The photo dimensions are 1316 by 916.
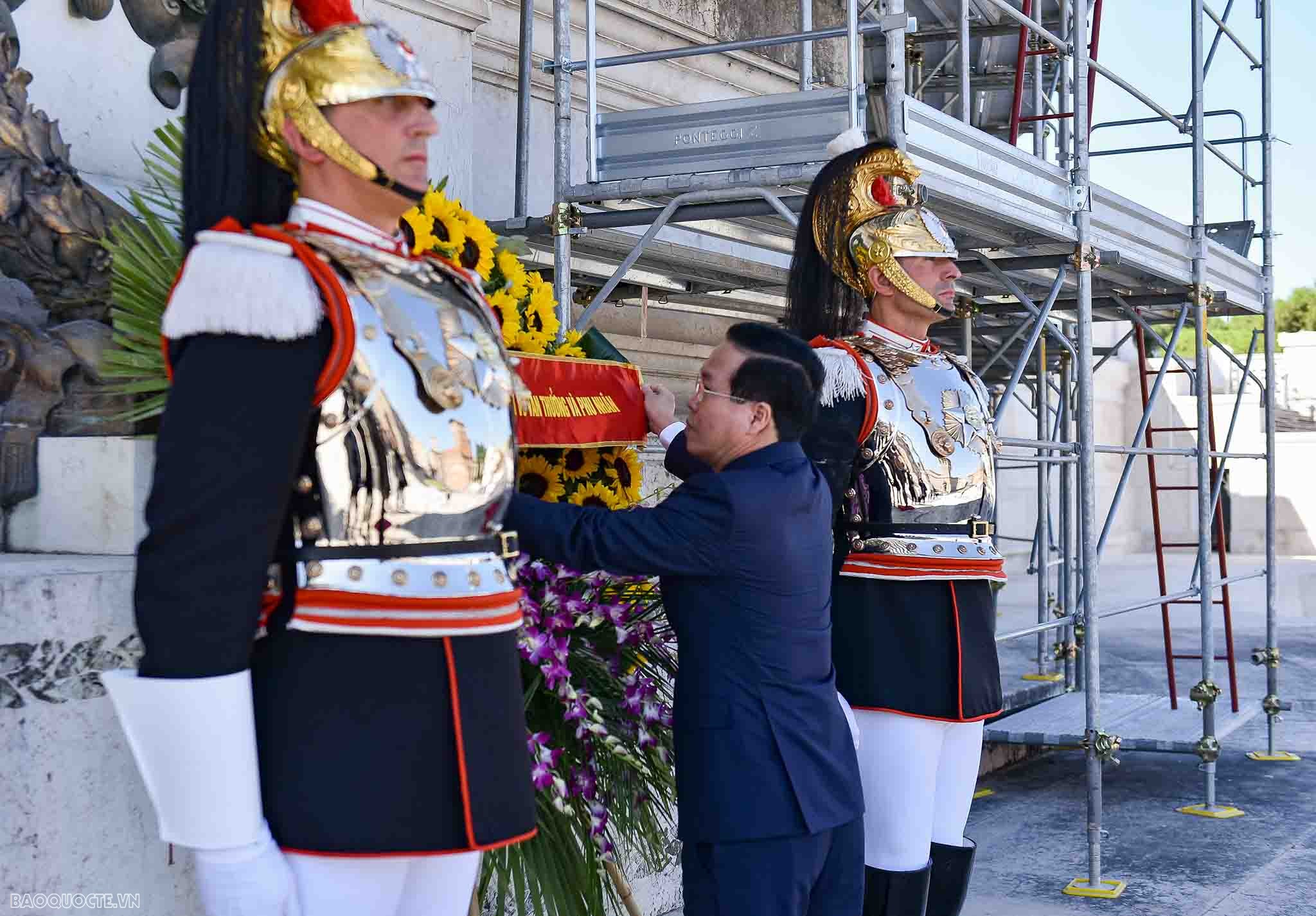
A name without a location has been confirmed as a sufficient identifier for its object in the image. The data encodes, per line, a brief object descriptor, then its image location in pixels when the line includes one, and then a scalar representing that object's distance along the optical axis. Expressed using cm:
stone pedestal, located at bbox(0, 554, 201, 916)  233
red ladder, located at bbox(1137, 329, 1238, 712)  711
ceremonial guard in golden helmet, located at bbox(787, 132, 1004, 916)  310
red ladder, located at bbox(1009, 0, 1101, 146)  618
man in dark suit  249
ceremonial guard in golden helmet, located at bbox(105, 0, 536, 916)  161
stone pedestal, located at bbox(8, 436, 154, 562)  276
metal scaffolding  402
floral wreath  262
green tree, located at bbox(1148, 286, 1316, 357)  3438
